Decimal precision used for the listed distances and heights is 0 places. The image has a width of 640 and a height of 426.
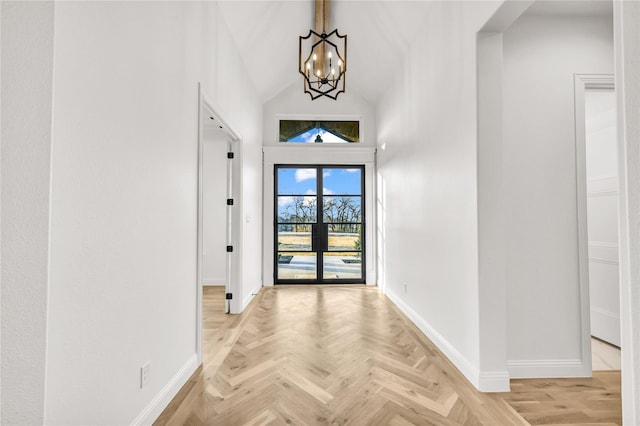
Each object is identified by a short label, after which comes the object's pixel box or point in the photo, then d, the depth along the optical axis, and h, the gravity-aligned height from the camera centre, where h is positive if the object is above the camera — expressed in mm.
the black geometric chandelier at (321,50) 3203 +2442
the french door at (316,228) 5742 -141
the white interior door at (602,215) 2914 +48
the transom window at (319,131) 5809 +1623
